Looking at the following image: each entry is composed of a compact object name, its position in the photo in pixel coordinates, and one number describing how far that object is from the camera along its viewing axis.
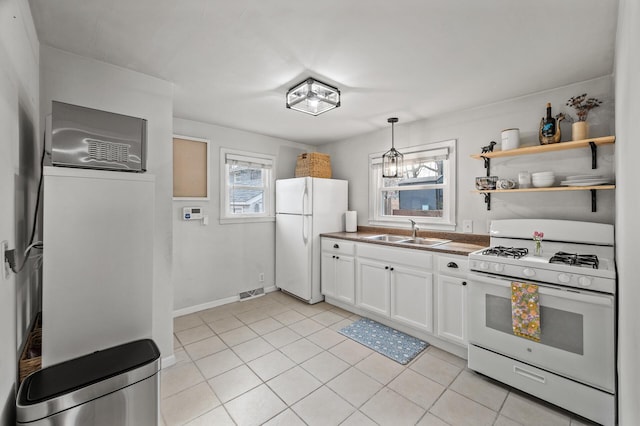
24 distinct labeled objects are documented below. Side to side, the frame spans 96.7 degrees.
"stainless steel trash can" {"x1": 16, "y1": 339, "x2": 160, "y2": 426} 1.14
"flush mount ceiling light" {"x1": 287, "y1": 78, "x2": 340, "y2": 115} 2.25
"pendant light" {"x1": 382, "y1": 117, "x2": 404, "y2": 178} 3.26
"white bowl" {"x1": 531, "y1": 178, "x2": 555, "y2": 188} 2.42
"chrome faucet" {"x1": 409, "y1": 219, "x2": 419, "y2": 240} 3.44
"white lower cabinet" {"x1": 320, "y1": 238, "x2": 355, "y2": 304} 3.43
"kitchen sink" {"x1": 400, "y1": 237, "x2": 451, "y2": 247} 3.14
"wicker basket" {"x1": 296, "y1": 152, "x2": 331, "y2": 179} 3.98
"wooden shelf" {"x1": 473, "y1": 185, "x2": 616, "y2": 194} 2.10
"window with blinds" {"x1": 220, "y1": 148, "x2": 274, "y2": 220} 3.78
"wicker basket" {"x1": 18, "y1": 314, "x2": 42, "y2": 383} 1.40
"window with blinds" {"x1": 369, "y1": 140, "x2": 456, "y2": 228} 3.24
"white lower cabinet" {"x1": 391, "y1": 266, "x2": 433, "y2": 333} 2.70
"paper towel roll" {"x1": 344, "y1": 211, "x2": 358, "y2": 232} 4.03
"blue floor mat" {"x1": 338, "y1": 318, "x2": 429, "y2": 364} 2.58
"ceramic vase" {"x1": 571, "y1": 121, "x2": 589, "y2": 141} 2.25
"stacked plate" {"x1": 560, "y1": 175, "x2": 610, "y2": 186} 2.17
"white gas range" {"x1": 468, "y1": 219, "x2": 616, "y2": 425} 1.73
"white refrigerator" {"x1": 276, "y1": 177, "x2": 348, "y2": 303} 3.76
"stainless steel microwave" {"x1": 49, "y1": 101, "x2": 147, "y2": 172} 1.43
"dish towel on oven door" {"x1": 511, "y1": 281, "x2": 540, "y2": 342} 1.92
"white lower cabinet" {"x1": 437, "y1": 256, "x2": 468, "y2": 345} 2.47
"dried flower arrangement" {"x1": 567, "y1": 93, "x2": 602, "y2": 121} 2.27
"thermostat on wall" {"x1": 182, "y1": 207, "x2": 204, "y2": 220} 3.38
